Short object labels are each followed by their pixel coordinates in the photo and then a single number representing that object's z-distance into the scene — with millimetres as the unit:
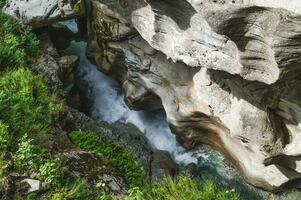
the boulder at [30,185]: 8922
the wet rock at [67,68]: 13273
